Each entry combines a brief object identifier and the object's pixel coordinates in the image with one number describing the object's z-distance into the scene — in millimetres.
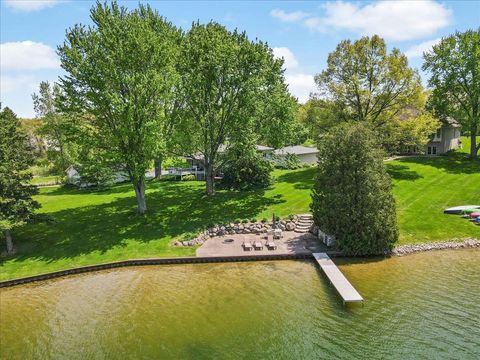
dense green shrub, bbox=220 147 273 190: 41653
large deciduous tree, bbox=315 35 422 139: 44969
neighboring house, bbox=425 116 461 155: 54809
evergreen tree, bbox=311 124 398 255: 25672
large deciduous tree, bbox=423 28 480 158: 48750
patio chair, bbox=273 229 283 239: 29516
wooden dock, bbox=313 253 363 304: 19688
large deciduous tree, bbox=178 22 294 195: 34312
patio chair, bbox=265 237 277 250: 27250
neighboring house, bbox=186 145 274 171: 44356
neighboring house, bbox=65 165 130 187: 52938
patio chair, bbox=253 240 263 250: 27292
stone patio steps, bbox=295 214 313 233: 31234
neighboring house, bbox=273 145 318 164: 58878
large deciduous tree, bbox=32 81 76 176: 56656
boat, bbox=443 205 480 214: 32344
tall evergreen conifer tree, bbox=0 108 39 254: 27016
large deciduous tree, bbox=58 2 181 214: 30312
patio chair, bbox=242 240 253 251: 27391
